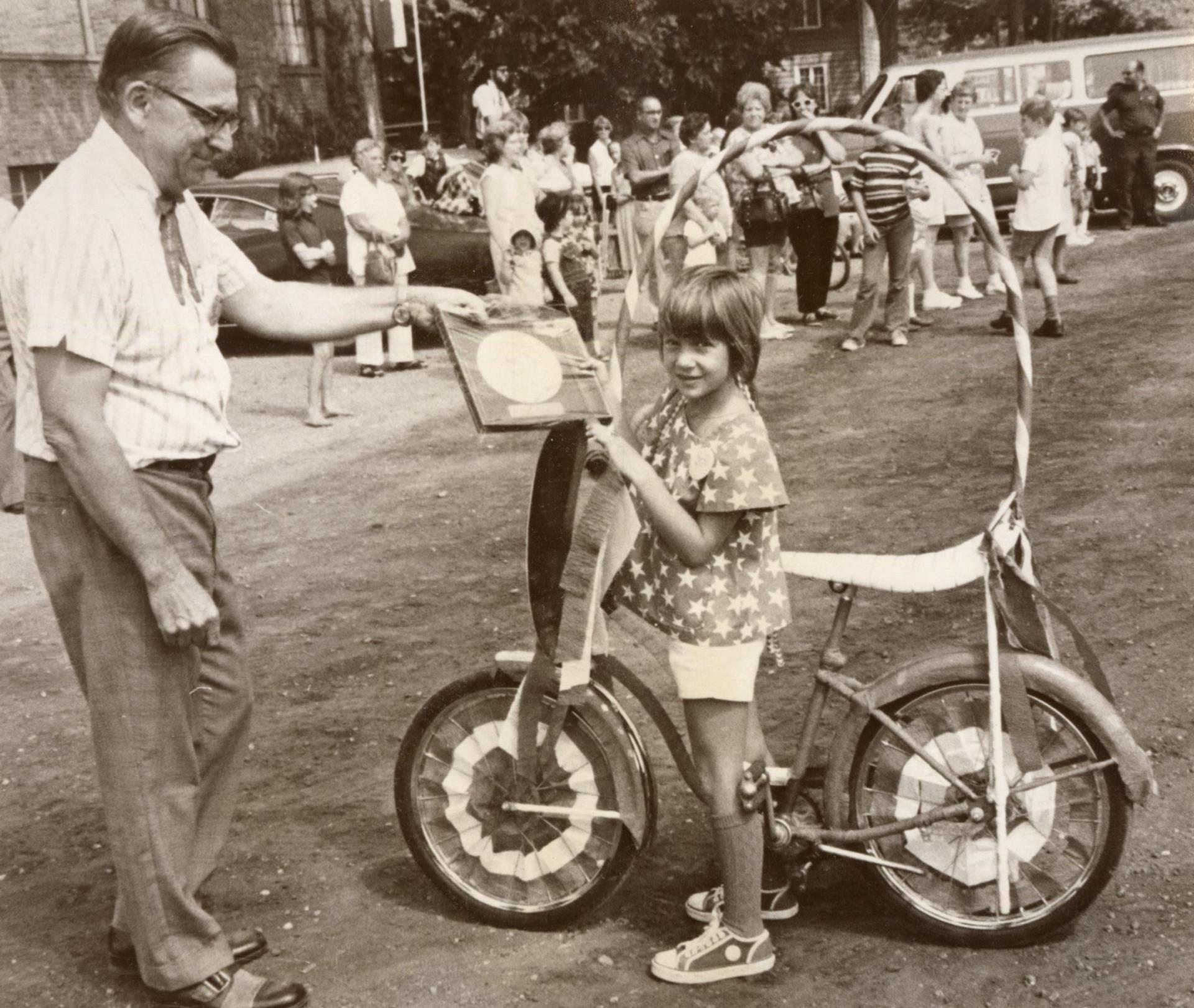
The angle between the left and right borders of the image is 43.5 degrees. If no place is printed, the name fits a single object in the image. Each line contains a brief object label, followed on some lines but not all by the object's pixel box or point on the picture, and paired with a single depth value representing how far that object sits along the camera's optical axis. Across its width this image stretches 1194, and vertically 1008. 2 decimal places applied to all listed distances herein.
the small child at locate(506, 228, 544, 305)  11.48
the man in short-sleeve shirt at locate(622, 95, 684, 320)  12.87
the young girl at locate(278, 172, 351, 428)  11.30
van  18.66
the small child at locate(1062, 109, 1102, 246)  15.87
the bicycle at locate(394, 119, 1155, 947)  3.45
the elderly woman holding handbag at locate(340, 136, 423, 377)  11.76
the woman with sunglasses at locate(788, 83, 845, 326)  12.88
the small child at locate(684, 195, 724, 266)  11.44
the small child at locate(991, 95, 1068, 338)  11.54
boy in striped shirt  11.38
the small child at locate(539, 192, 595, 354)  11.77
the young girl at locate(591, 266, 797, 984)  3.25
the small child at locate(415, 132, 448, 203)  18.11
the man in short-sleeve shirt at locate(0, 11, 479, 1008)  3.11
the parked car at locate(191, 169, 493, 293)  14.00
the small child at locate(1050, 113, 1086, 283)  13.92
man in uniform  17.89
